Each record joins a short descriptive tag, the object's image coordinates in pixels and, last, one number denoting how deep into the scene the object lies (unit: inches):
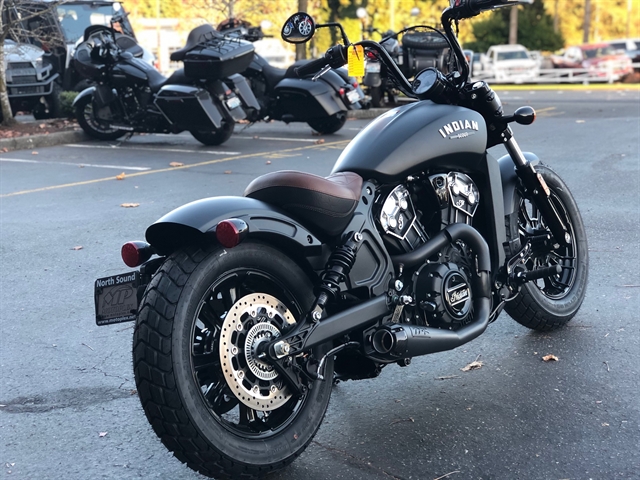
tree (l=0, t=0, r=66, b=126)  554.9
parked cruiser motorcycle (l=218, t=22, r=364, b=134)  512.7
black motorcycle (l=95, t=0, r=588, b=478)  112.0
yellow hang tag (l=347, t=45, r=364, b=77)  141.9
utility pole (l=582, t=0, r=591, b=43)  1824.6
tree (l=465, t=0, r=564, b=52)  1790.1
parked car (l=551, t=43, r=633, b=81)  1306.6
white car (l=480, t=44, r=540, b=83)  1395.2
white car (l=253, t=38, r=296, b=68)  1633.9
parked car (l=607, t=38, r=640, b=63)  1406.3
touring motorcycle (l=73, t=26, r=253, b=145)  466.9
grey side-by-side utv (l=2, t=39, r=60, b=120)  650.8
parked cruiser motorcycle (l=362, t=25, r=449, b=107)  656.0
